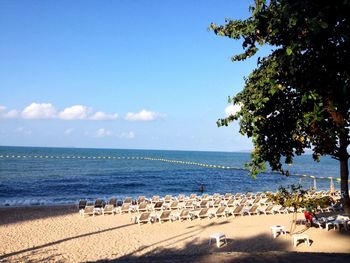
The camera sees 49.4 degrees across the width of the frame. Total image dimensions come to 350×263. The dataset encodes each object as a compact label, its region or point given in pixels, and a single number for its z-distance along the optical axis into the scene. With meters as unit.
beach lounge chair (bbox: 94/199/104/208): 22.77
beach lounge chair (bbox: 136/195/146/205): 23.95
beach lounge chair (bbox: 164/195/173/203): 23.62
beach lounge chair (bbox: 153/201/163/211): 21.74
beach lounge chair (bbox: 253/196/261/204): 22.41
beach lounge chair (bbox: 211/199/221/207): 22.48
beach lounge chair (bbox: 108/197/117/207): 23.88
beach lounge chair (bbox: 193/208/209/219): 18.30
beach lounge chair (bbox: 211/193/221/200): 24.27
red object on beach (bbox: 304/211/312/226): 14.90
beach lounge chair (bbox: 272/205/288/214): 19.94
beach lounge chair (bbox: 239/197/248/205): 22.58
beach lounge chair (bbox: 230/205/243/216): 19.11
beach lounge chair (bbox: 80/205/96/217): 20.14
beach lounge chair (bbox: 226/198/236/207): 22.21
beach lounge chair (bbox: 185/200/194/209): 21.38
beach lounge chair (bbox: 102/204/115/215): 20.61
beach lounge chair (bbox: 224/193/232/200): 25.41
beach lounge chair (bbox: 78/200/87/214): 22.80
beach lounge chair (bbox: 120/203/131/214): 20.91
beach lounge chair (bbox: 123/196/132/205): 23.39
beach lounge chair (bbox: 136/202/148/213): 21.09
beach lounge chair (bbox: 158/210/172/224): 17.61
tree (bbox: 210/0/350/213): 6.96
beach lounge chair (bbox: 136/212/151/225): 17.53
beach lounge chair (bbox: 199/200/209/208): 21.48
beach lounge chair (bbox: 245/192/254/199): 25.98
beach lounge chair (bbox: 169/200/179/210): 21.92
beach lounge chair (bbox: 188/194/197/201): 24.67
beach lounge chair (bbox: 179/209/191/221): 17.94
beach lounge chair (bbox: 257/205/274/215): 19.69
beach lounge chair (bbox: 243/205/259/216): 19.50
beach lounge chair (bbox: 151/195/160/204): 23.39
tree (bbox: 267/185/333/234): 12.25
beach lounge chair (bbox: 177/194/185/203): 24.72
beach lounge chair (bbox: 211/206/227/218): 18.78
